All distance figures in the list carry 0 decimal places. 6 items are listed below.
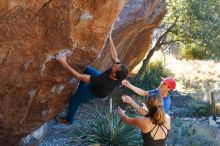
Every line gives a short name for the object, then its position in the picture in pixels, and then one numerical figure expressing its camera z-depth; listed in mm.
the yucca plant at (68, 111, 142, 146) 10414
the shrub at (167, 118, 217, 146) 11834
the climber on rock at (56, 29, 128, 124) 7672
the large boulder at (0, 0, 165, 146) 7062
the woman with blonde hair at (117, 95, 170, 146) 6227
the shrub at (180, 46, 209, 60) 24383
